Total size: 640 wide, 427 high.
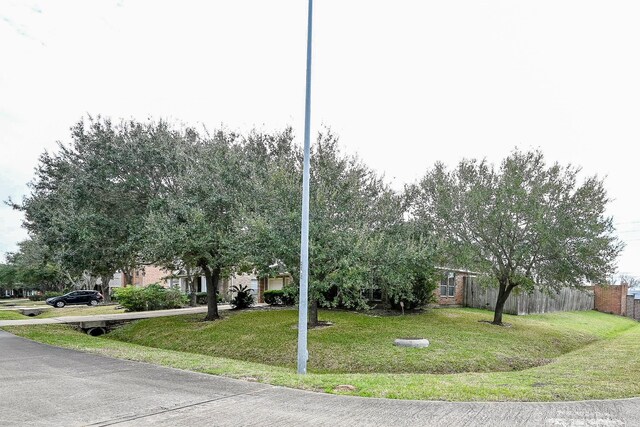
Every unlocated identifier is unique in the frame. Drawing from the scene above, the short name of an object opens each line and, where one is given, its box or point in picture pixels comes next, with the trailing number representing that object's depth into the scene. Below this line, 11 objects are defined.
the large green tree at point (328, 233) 14.86
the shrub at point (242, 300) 26.50
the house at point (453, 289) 28.33
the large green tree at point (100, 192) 18.03
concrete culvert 21.41
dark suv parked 38.62
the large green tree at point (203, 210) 16.81
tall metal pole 10.50
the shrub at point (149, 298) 28.80
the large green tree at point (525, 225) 18.19
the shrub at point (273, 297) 27.59
